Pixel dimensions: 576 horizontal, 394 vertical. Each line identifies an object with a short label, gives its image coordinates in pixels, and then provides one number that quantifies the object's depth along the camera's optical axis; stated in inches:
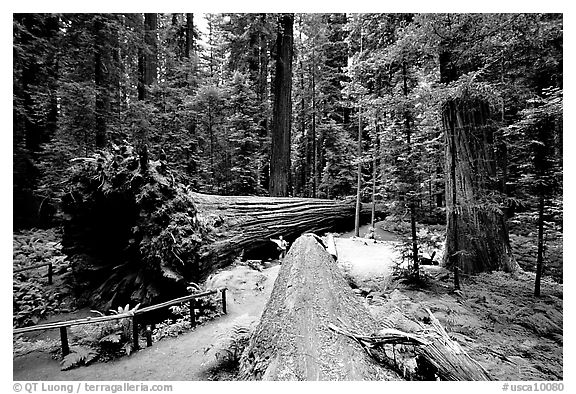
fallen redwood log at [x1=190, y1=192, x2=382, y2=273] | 207.9
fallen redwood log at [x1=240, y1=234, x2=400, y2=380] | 70.4
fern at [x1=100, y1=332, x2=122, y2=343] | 128.9
